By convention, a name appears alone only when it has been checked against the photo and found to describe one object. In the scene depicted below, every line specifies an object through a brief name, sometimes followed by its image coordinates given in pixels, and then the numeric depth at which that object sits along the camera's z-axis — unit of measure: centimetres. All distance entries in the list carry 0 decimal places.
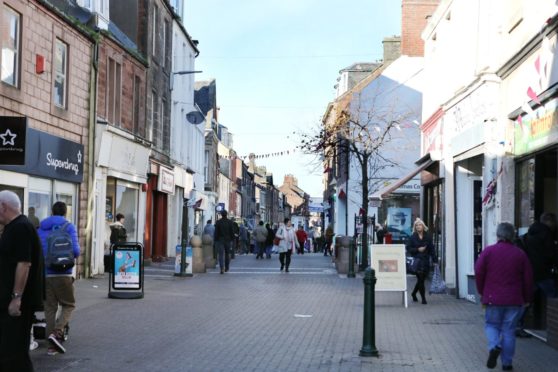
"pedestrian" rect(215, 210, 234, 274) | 2731
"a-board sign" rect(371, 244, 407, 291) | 1755
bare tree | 3900
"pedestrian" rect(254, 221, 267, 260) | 3956
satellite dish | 3922
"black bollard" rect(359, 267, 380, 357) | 1065
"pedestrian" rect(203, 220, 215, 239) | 3511
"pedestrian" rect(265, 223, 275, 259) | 4028
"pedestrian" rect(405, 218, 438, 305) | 1805
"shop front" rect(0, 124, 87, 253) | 1858
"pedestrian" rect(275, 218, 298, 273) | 2852
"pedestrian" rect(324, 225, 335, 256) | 4856
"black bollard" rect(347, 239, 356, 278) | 2642
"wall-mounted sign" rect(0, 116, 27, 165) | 1549
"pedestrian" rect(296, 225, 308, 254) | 5197
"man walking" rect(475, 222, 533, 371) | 988
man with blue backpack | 1117
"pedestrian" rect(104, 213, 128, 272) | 2372
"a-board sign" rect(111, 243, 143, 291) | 1788
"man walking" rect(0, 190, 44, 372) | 716
